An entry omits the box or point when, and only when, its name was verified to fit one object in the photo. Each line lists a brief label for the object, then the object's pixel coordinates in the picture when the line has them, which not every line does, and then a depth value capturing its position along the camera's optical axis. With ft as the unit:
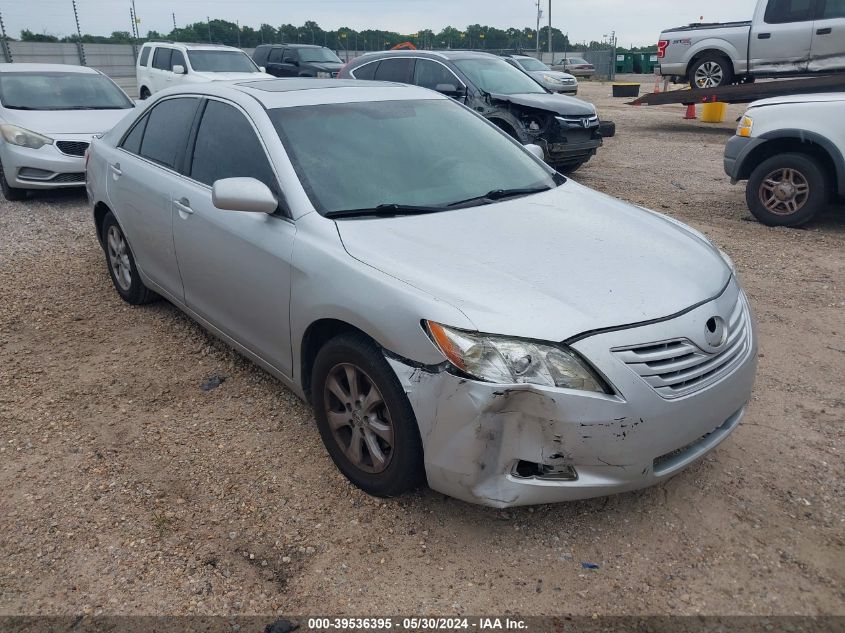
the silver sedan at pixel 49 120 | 26.99
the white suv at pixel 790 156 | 21.50
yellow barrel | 51.72
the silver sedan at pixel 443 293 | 7.91
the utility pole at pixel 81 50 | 94.79
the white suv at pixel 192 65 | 48.32
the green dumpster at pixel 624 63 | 136.48
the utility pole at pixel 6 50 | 79.15
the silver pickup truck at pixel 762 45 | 39.78
